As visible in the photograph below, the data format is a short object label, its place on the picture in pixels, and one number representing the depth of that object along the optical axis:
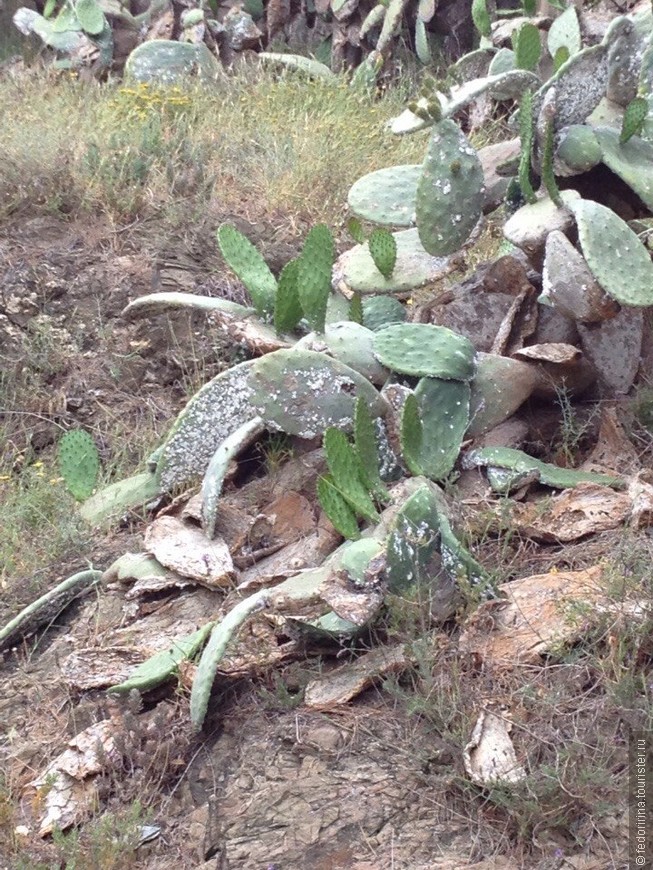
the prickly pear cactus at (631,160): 3.77
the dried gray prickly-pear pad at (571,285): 3.50
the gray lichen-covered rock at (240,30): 8.12
